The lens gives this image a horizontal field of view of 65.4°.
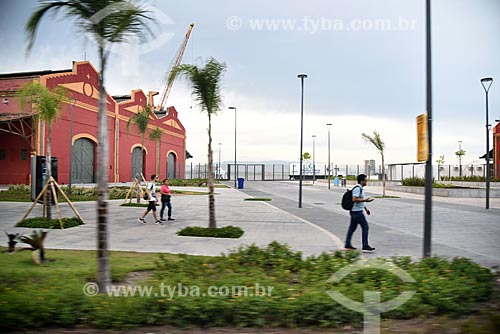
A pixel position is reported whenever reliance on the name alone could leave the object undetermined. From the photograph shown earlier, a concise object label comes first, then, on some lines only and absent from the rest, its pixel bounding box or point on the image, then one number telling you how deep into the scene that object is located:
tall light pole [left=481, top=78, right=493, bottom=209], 20.00
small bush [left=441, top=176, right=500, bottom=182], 36.88
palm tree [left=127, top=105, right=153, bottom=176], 23.19
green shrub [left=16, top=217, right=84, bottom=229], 11.28
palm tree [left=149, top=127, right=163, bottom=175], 33.44
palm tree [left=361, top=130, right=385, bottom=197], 29.68
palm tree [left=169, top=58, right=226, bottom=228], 10.40
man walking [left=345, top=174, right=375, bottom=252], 8.86
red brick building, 31.61
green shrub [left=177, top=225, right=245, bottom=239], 10.36
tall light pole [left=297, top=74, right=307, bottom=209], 20.50
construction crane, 80.38
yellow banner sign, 7.28
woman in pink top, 13.13
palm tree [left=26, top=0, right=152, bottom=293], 5.27
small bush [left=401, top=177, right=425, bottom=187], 36.98
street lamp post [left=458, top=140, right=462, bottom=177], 74.75
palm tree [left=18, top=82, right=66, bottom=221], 12.73
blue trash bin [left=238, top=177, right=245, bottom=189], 42.25
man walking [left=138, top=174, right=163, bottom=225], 12.74
